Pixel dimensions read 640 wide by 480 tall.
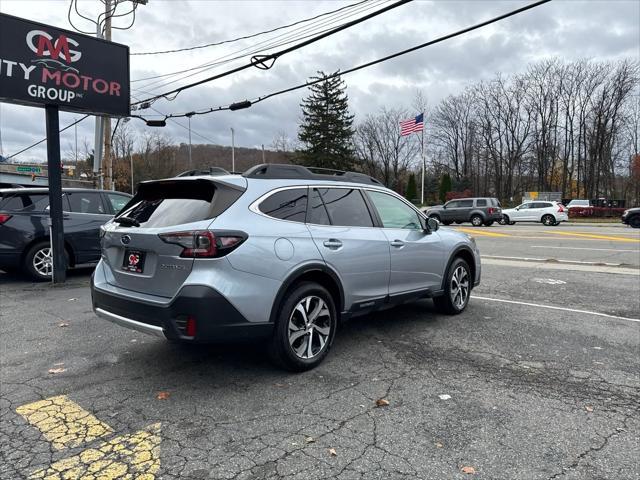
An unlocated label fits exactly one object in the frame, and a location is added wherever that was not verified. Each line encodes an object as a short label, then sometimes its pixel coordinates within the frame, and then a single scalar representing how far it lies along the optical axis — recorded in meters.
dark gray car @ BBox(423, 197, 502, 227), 28.95
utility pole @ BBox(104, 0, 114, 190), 18.86
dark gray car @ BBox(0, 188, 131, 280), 8.01
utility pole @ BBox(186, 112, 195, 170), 19.09
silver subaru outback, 3.41
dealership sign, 7.67
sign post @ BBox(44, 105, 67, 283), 8.03
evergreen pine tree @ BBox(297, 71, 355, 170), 58.91
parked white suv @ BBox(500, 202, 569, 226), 29.97
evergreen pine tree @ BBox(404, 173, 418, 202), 66.09
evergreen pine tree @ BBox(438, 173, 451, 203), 66.12
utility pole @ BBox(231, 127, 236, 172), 48.64
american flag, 35.72
